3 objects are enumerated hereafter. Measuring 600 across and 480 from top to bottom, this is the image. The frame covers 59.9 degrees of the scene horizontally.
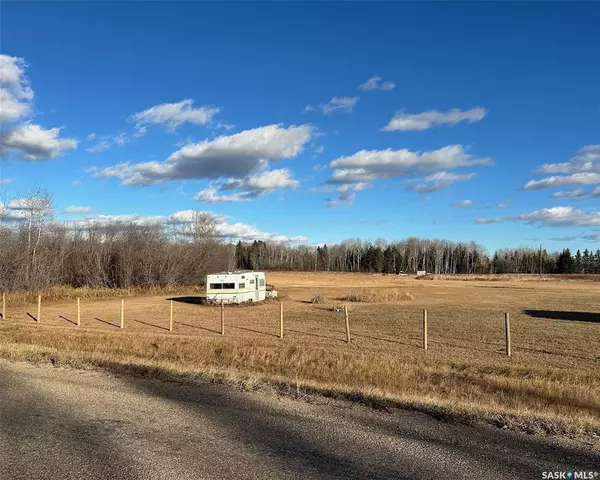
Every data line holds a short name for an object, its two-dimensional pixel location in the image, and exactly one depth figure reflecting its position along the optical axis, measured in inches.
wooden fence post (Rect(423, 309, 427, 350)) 747.9
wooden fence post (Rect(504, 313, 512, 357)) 705.1
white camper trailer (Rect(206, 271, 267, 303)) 1606.8
